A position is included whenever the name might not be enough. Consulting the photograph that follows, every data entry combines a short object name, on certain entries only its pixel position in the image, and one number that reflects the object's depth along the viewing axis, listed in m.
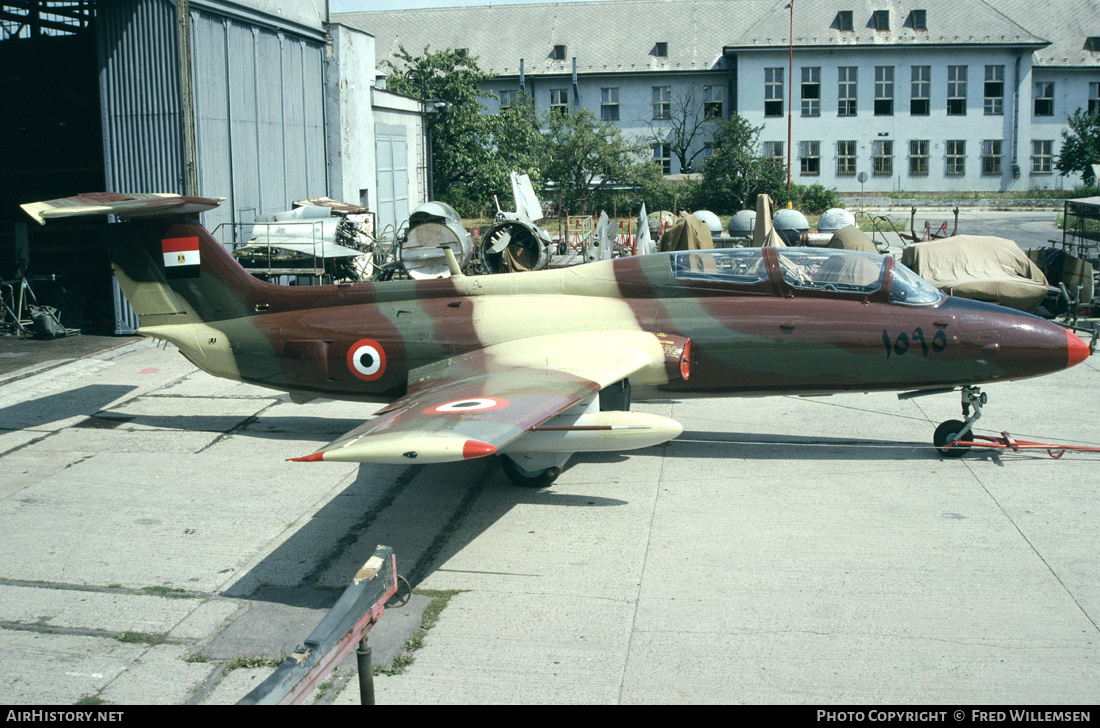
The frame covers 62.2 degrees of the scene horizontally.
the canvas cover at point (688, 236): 22.27
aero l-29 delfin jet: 10.09
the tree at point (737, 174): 47.56
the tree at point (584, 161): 46.25
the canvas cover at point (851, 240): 20.83
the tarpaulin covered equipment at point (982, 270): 17.28
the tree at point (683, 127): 56.56
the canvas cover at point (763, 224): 21.09
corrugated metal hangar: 18.64
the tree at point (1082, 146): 50.88
